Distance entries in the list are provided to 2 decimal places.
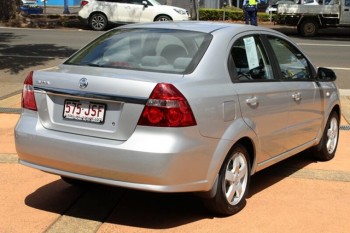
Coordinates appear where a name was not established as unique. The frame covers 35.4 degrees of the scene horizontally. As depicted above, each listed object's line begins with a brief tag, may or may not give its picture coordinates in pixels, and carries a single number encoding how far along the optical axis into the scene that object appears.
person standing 19.78
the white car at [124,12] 23.08
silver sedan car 3.85
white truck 21.98
